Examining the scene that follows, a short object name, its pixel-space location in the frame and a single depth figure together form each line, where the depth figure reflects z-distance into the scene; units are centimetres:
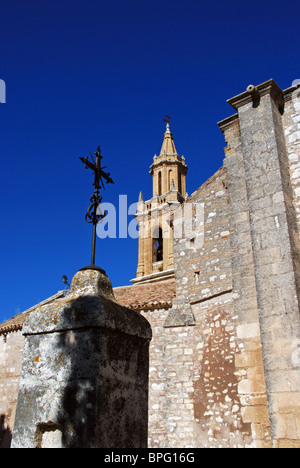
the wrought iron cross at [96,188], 309
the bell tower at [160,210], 3297
